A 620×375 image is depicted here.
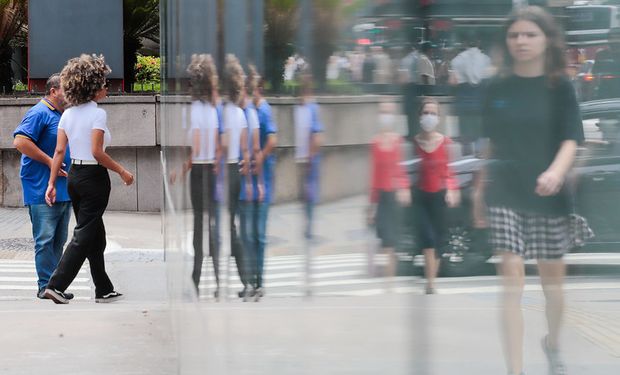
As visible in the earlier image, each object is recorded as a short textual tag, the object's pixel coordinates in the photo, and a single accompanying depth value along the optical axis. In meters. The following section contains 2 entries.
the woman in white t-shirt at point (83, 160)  14.06
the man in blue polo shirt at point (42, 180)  15.05
